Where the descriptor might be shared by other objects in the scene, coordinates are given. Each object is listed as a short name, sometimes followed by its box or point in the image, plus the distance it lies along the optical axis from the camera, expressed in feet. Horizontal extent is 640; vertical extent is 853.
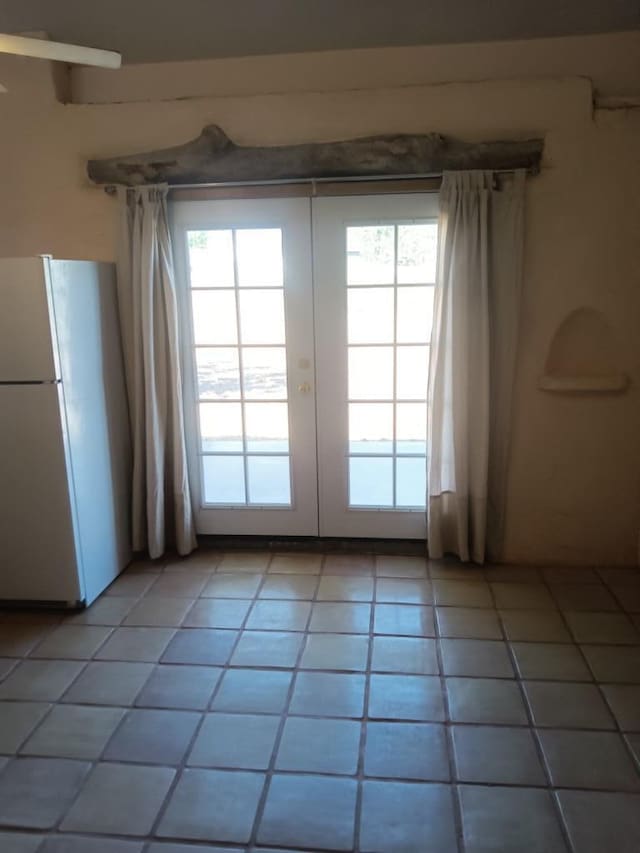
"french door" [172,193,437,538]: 10.32
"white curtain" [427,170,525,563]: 9.54
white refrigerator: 8.62
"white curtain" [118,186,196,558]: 10.09
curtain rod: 9.83
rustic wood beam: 9.36
